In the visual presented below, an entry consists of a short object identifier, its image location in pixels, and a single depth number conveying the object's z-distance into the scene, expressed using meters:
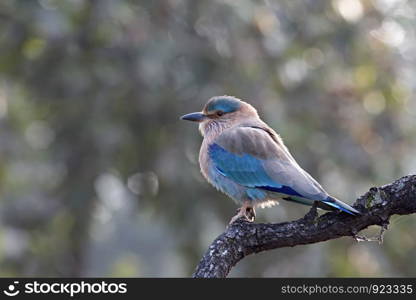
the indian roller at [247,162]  12.44
